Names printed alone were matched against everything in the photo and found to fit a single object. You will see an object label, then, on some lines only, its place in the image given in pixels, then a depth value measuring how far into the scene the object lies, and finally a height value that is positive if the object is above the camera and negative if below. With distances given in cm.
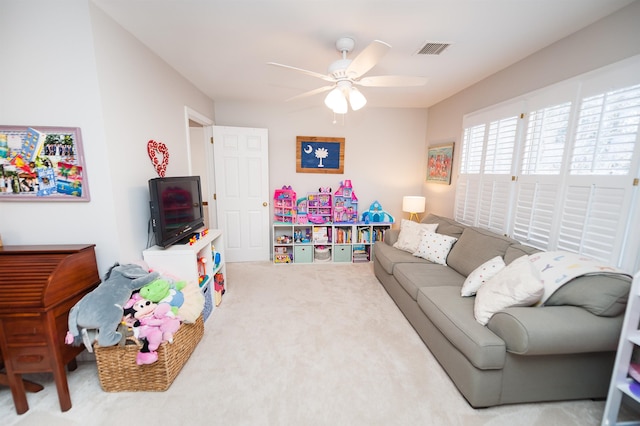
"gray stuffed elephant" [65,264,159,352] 150 -87
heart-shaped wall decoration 218 +19
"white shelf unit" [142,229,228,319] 211 -78
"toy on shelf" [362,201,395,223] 398 -62
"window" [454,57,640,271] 157 +11
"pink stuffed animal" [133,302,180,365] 155 -101
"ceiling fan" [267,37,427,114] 177 +75
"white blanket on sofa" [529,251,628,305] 152 -57
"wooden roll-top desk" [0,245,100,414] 138 -80
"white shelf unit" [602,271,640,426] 124 -93
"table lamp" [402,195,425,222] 375 -39
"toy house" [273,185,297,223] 387 -42
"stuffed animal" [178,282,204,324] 182 -99
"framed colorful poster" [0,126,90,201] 159 +6
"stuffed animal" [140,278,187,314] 173 -85
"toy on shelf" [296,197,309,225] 389 -57
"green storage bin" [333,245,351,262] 393 -121
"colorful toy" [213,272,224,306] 266 -123
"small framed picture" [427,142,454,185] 342 +23
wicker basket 157 -126
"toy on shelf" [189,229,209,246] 237 -63
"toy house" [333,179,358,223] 389 -43
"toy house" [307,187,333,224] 389 -48
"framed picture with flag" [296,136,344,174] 398 +37
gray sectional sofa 135 -97
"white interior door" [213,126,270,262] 368 -22
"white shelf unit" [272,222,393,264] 387 -104
